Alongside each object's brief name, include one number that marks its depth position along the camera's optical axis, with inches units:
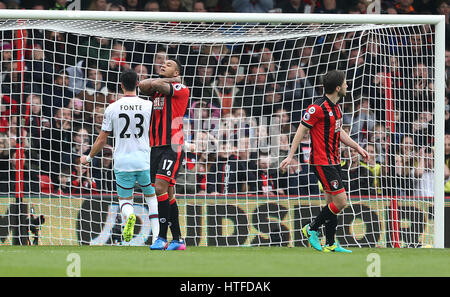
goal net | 812.0
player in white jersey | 717.9
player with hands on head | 644.1
